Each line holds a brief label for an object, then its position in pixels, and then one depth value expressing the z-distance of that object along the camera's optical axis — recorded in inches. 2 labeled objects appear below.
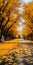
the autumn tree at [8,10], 1557.6
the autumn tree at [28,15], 1964.6
